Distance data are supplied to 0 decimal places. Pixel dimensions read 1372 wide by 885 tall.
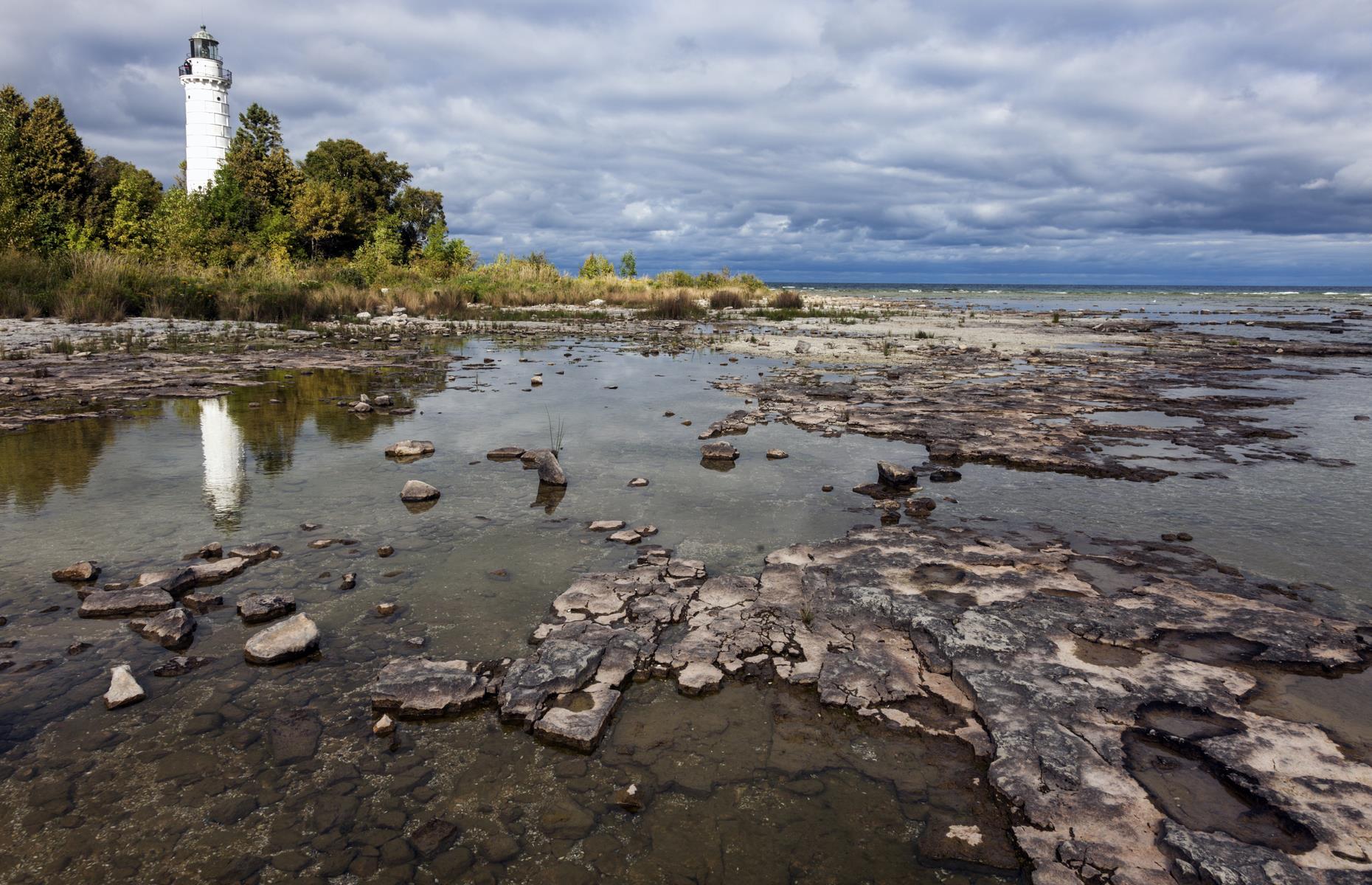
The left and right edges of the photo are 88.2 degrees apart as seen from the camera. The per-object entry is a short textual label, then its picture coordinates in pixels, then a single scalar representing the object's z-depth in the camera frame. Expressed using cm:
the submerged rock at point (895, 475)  639
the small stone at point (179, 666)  335
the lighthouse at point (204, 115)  4472
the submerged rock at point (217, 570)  427
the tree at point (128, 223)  3434
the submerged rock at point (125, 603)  384
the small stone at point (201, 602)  395
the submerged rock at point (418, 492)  580
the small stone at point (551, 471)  630
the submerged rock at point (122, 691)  308
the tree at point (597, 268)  4722
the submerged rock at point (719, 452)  729
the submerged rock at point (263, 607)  383
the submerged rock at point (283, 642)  346
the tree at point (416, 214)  5012
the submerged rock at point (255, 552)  456
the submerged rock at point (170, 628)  359
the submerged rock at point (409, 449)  722
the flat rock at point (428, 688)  311
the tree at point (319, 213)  4022
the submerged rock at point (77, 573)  423
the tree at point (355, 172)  4750
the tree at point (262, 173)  4056
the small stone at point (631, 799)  260
